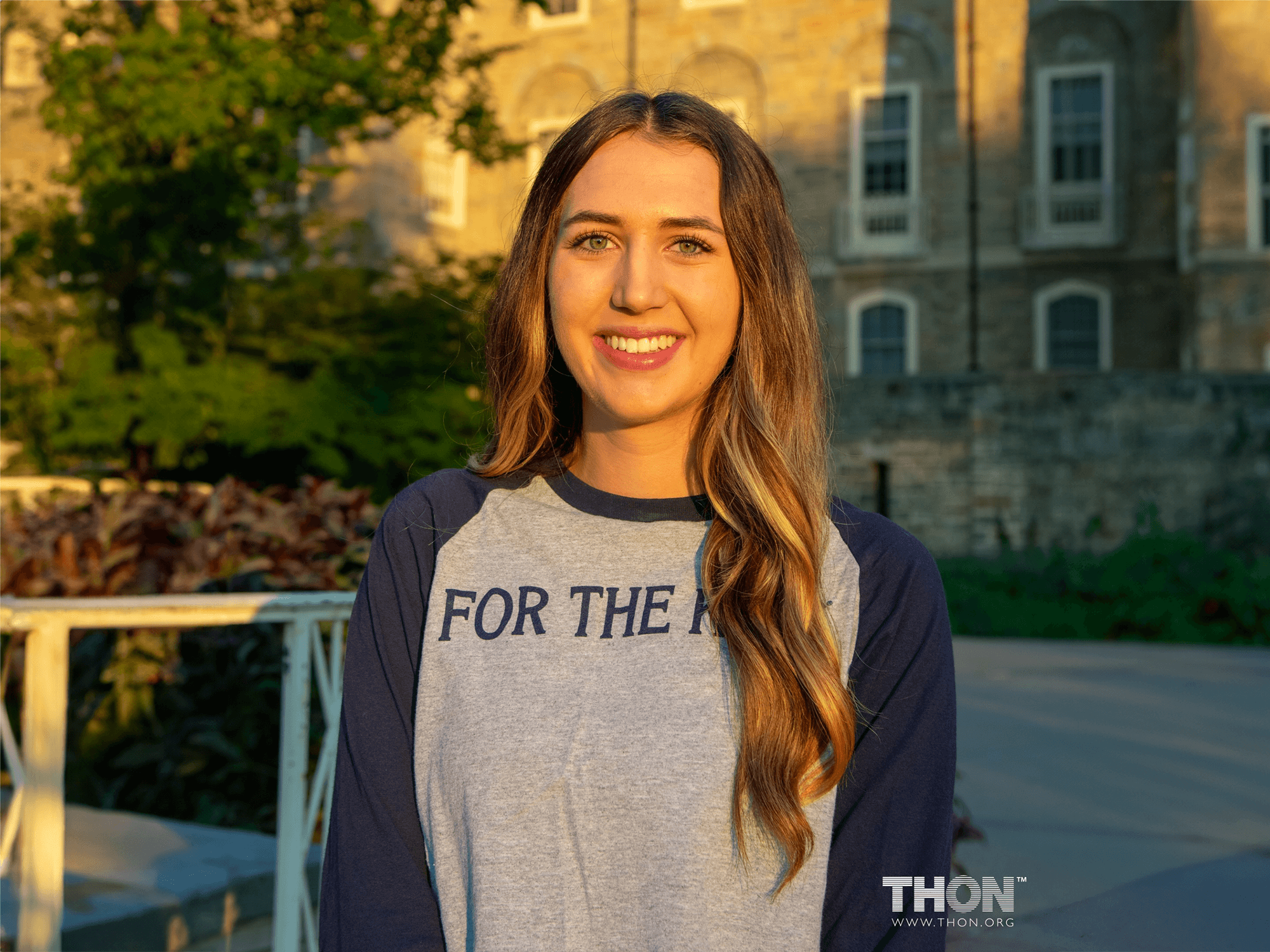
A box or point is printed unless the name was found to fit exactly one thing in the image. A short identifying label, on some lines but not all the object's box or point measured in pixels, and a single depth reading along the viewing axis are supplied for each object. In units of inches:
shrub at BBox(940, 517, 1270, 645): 546.9
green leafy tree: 323.0
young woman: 61.4
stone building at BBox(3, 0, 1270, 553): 833.5
